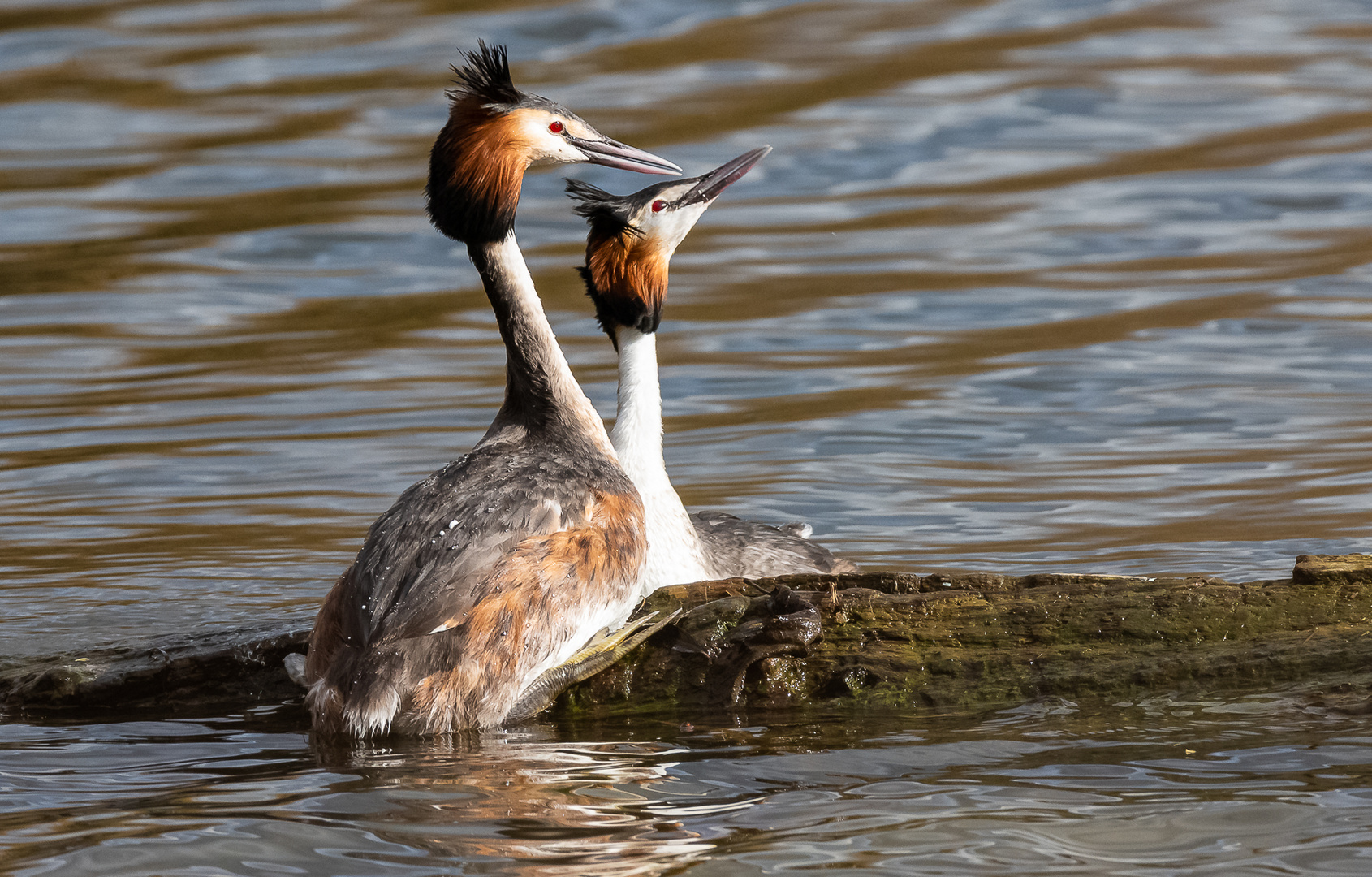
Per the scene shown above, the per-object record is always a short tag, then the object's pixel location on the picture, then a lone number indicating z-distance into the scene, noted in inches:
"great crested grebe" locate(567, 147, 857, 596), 593.6
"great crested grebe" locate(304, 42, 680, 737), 434.6
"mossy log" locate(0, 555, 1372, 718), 411.8
